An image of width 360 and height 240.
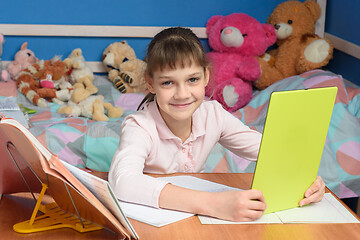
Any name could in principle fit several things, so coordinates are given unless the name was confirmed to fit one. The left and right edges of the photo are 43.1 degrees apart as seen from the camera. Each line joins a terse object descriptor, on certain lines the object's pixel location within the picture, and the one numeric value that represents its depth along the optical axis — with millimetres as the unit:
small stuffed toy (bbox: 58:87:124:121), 2221
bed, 1838
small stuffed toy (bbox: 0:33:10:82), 2492
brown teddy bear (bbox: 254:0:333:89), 2557
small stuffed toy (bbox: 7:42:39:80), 2518
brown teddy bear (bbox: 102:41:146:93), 2543
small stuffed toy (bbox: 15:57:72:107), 2396
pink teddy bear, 2412
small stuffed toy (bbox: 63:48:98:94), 2506
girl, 916
